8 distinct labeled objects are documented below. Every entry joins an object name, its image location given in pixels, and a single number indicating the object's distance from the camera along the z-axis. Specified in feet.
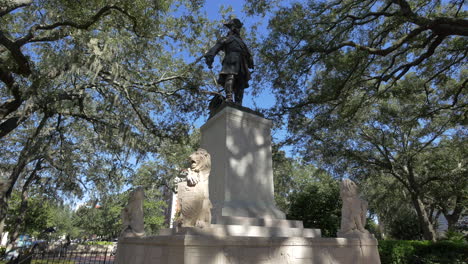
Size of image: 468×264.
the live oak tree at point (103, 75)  30.07
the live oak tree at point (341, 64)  32.86
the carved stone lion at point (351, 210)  21.02
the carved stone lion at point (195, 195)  14.99
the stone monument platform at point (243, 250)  13.39
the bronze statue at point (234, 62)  25.41
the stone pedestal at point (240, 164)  20.36
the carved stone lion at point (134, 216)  19.67
